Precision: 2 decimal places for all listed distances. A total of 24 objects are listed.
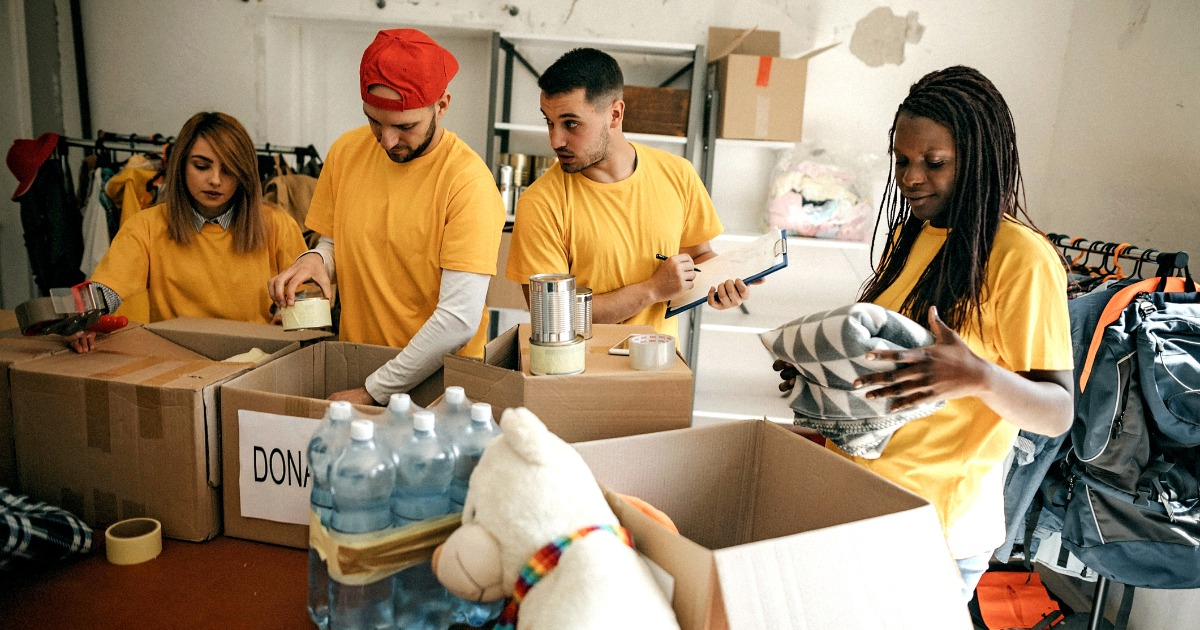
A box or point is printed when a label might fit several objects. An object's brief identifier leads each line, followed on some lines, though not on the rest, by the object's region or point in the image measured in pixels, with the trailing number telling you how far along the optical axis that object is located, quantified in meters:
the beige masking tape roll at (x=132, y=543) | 1.06
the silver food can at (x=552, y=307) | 0.99
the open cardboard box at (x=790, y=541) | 0.67
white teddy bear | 0.65
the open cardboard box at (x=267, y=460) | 1.09
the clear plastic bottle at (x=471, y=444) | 0.90
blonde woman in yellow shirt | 1.91
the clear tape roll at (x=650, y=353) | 1.08
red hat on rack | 2.70
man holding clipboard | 1.70
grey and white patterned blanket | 0.88
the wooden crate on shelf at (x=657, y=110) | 3.09
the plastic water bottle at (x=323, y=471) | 0.89
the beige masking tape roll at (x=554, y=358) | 1.00
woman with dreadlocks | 1.03
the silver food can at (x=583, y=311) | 1.09
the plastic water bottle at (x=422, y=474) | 0.89
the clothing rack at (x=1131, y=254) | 1.79
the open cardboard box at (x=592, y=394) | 1.01
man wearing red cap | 1.47
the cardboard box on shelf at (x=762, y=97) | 3.02
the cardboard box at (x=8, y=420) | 1.19
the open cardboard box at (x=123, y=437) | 1.11
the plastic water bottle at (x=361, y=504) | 0.87
